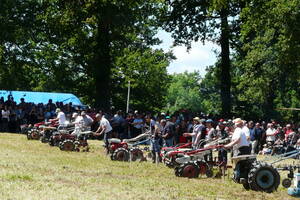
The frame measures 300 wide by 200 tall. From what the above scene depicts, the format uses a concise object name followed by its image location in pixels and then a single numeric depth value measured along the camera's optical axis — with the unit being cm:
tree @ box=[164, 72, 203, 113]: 15400
